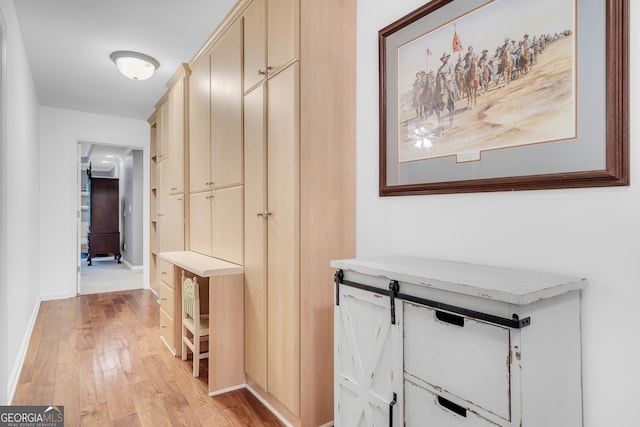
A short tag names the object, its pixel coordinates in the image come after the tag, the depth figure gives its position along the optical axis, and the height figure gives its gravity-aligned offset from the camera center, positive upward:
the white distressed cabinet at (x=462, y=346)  0.94 -0.40
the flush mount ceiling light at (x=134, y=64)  3.20 +1.33
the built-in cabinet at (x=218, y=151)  2.46 +0.47
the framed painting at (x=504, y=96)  1.08 +0.42
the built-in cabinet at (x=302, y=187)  1.84 +0.14
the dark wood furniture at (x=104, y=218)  8.53 -0.14
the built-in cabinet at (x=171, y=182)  3.12 +0.33
